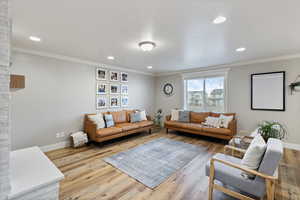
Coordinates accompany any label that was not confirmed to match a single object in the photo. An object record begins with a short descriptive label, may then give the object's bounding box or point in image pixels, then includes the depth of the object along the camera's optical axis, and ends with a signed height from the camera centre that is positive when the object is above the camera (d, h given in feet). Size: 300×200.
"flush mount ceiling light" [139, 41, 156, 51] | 8.71 +3.58
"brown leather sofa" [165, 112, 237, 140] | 12.43 -2.72
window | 15.39 +0.78
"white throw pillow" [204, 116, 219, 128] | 13.45 -2.13
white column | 2.88 +0.05
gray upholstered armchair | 4.76 -2.95
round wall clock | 19.16 +1.61
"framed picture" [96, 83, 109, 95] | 14.15 +1.24
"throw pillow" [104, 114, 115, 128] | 13.34 -2.03
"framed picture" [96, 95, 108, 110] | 14.14 -0.23
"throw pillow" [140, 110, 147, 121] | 16.55 -1.90
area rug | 7.69 -4.15
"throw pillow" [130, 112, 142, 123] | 15.61 -1.97
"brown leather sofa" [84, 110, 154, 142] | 11.75 -2.70
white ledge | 3.27 -2.04
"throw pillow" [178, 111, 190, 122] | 16.07 -1.88
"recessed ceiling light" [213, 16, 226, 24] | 6.01 +3.65
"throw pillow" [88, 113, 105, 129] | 12.27 -1.82
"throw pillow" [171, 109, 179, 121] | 16.67 -1.81
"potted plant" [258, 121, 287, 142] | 7.97 -1.83
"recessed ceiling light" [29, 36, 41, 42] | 8.13 +3.72
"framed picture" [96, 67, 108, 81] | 14.08 +2.73
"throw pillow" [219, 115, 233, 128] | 12.98 -1.95
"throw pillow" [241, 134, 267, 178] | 5.22 -2.14
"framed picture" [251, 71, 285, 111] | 11.74 +0.87
